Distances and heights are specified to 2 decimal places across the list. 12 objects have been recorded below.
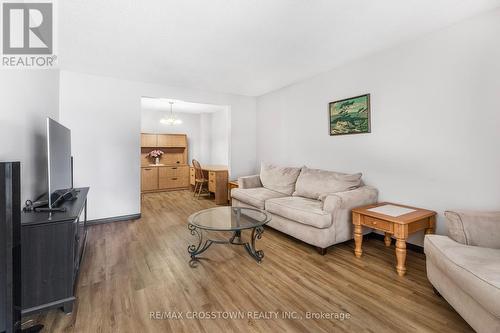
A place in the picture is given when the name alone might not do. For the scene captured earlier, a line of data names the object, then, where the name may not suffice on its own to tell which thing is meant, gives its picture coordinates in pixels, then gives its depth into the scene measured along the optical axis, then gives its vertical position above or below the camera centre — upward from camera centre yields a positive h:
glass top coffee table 2.34 -0.60
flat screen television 1.80 +0.07
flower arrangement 6.62 +0.41
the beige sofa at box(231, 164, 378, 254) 2.53 -0.47
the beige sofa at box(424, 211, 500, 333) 1.25 -0.63
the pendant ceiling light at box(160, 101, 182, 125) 5.95 +1.23
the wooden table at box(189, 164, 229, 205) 5.07 -0.39
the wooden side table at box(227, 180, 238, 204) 4.65 -0.40
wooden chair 5.76 -0.31
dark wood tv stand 1.54 -0.65
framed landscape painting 3.03 +0.70
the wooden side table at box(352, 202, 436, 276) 2.10 -0.58
